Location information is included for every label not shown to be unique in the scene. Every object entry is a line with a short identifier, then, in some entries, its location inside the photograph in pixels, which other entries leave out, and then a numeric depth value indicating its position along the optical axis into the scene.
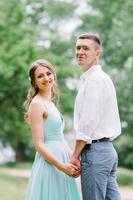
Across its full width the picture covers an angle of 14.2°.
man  3.81
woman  4.21
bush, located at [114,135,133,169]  24.50
